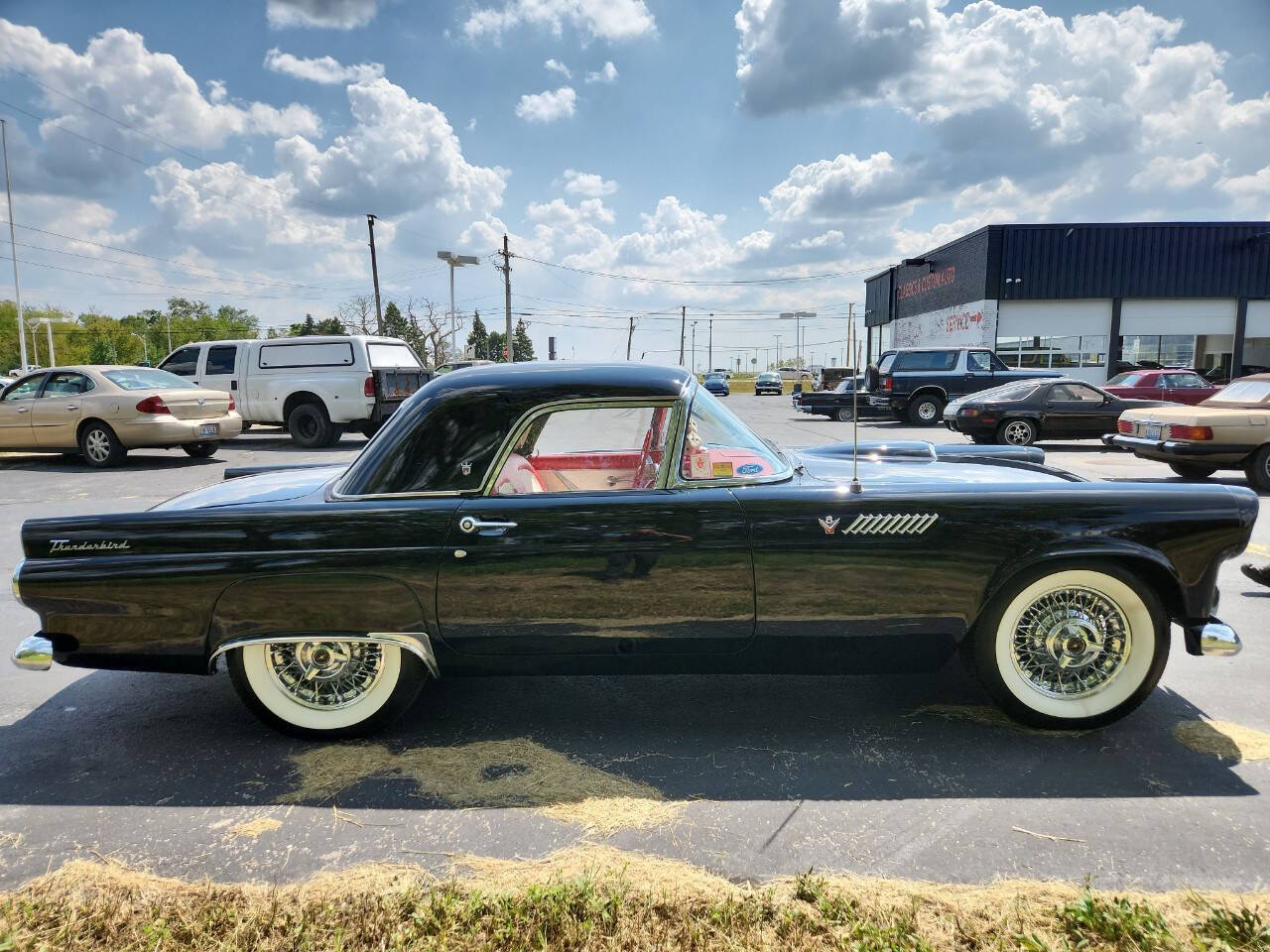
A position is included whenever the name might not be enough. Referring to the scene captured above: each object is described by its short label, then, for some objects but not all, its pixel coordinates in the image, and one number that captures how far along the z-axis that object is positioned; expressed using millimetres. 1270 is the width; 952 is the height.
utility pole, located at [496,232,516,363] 44206
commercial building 29203
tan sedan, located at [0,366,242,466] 11086
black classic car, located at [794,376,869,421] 20844
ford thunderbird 2895
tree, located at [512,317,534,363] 109462
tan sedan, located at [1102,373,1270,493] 8742
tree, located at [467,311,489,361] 95794
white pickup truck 13672
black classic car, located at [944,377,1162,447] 13961
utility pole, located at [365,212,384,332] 35688
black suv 18219
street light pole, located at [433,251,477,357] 40031
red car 16844
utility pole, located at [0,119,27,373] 33906
